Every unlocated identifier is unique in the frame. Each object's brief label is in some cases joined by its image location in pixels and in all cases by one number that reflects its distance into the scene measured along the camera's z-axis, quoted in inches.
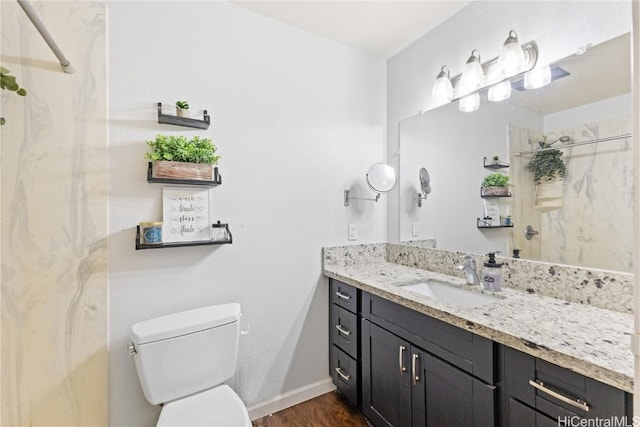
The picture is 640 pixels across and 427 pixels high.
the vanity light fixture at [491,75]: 52.6
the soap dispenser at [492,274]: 53.6
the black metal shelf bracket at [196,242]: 51.8
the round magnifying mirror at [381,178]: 77.5
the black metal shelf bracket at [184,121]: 54.7
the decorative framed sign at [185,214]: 55.8
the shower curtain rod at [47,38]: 34.0
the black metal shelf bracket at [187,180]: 52.5
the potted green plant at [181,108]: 56.0
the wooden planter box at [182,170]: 52.2
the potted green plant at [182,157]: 52.4
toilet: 46.6
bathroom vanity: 29.9
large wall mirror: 43.1
